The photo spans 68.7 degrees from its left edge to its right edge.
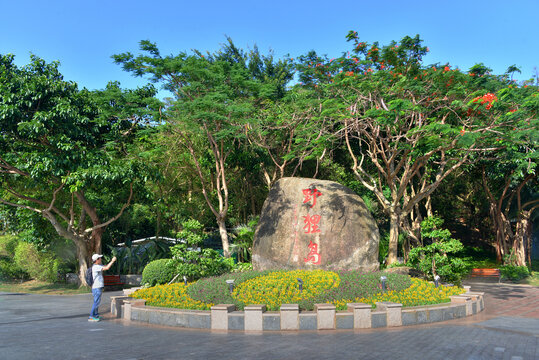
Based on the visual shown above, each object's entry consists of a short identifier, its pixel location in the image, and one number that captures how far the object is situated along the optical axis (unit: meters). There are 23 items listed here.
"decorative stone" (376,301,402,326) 9.71
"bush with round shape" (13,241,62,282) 22.25
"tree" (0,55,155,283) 16.06
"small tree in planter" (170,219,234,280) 14.22
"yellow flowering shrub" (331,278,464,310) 10.91
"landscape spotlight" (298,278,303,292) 11.31
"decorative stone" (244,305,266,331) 9.50
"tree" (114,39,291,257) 16.77
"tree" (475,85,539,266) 18.30
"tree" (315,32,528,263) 14.47
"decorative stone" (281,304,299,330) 9.46
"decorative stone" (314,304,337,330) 9.45
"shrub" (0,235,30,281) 25.23
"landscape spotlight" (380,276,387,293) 11.48
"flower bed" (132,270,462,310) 10.98
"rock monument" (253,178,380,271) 15.12
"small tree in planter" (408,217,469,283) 14.56
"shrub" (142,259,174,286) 15.55
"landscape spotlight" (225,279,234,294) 11.41
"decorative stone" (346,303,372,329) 9.52
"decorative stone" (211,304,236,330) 9.70
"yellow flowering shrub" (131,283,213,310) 11.20
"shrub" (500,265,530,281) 21.16
